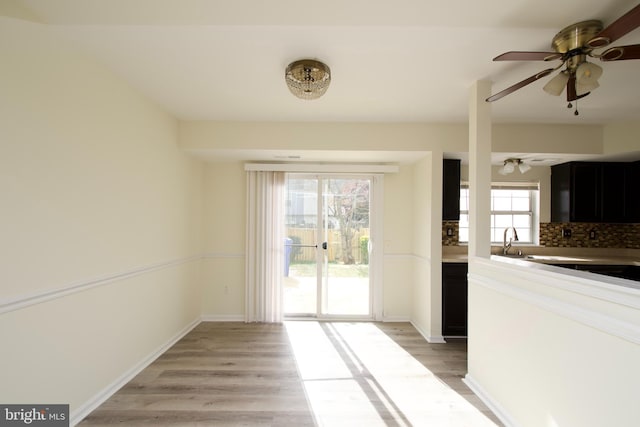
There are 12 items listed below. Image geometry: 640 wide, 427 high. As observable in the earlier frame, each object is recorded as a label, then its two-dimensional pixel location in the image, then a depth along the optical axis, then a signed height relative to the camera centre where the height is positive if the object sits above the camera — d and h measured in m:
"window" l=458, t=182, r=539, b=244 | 3.99 +0.09
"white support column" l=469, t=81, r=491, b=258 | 2.20 +0.33
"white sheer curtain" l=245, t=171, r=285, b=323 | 3.69 -0.35
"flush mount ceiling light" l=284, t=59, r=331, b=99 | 1.90 +0.96
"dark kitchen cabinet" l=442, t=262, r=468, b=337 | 3.12 -0.93
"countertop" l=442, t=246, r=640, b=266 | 3.58 -0.52
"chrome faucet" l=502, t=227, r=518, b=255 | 3.74 -0.35
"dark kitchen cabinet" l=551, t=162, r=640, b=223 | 3.51 +0.30
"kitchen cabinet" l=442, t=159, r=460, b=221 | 3.31 +0.32
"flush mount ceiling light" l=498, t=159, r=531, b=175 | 3.39 +0.61
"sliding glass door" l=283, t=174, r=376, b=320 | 3.78 -0.38
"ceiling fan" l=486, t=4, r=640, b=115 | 1.38 +0.86
